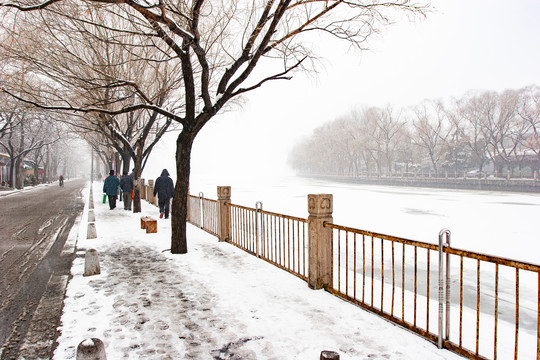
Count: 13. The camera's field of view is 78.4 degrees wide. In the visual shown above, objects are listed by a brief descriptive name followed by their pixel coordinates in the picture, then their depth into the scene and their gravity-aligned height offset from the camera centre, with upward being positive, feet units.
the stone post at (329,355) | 9.30 -5.28
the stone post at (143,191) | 78.93 -4.86
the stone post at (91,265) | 20.35 -5.75
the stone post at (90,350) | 9.25 -5.03
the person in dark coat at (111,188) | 55.52 -2.86
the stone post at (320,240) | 17.11 -3.65
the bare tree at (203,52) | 21.34 +8.52
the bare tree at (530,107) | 139.85 +26.37
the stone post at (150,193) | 68.08 -4.75
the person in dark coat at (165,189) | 44.39 -2.48
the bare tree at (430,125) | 166.20 +23.00
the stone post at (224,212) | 29.94 -3.78
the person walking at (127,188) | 56.13 -2.90
